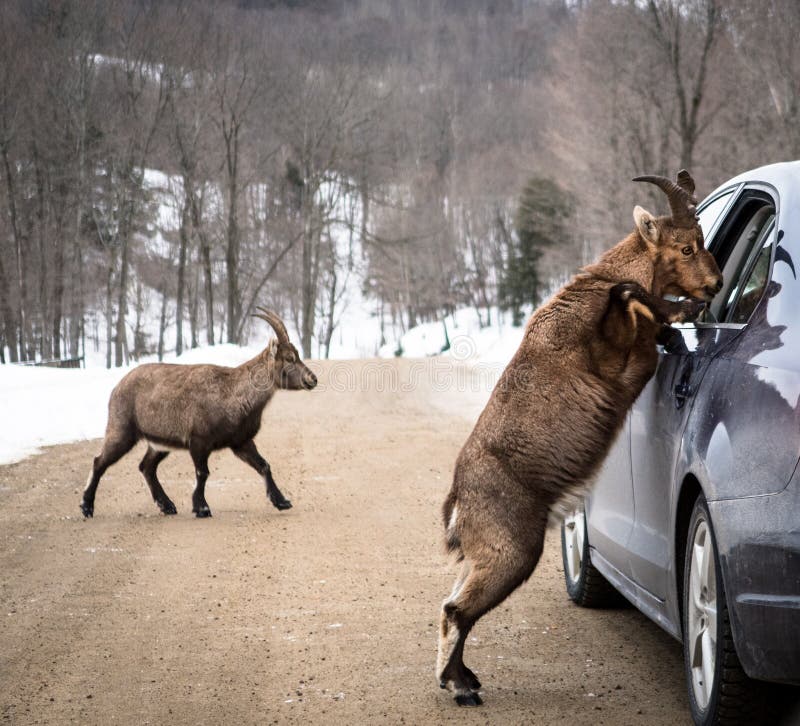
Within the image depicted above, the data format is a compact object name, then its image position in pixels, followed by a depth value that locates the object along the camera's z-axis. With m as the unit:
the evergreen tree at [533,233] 57.88
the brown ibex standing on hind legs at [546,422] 4.55
